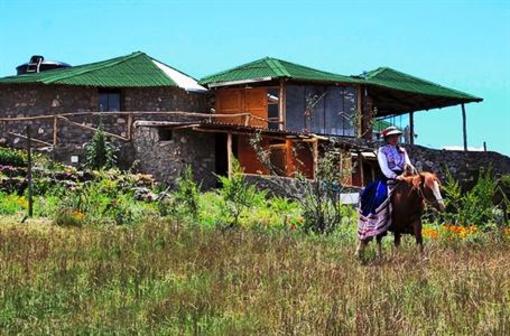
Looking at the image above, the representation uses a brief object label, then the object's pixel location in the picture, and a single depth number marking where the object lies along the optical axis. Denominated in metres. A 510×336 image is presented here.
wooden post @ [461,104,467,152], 38.56
